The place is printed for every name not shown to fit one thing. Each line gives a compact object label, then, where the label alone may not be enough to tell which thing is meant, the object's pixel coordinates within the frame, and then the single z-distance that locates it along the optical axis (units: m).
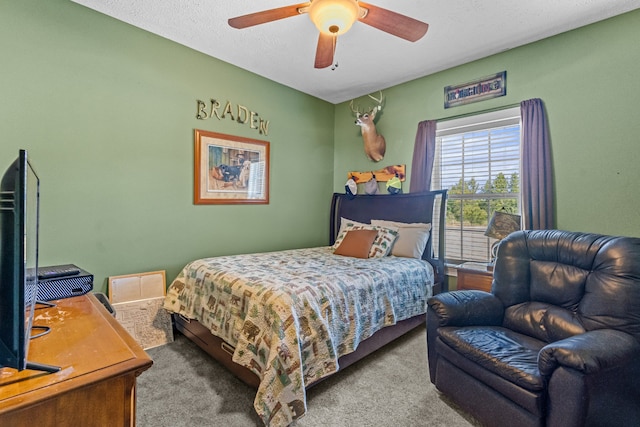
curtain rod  3.01
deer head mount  3.92
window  3.10
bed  1.71
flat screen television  0.80
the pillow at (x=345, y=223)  3.85
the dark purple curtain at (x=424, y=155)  3.50
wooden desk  0.80
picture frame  3.14
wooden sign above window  3.07
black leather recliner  1.38
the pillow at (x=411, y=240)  3.24
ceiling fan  1.84
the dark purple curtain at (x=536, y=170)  2.71
